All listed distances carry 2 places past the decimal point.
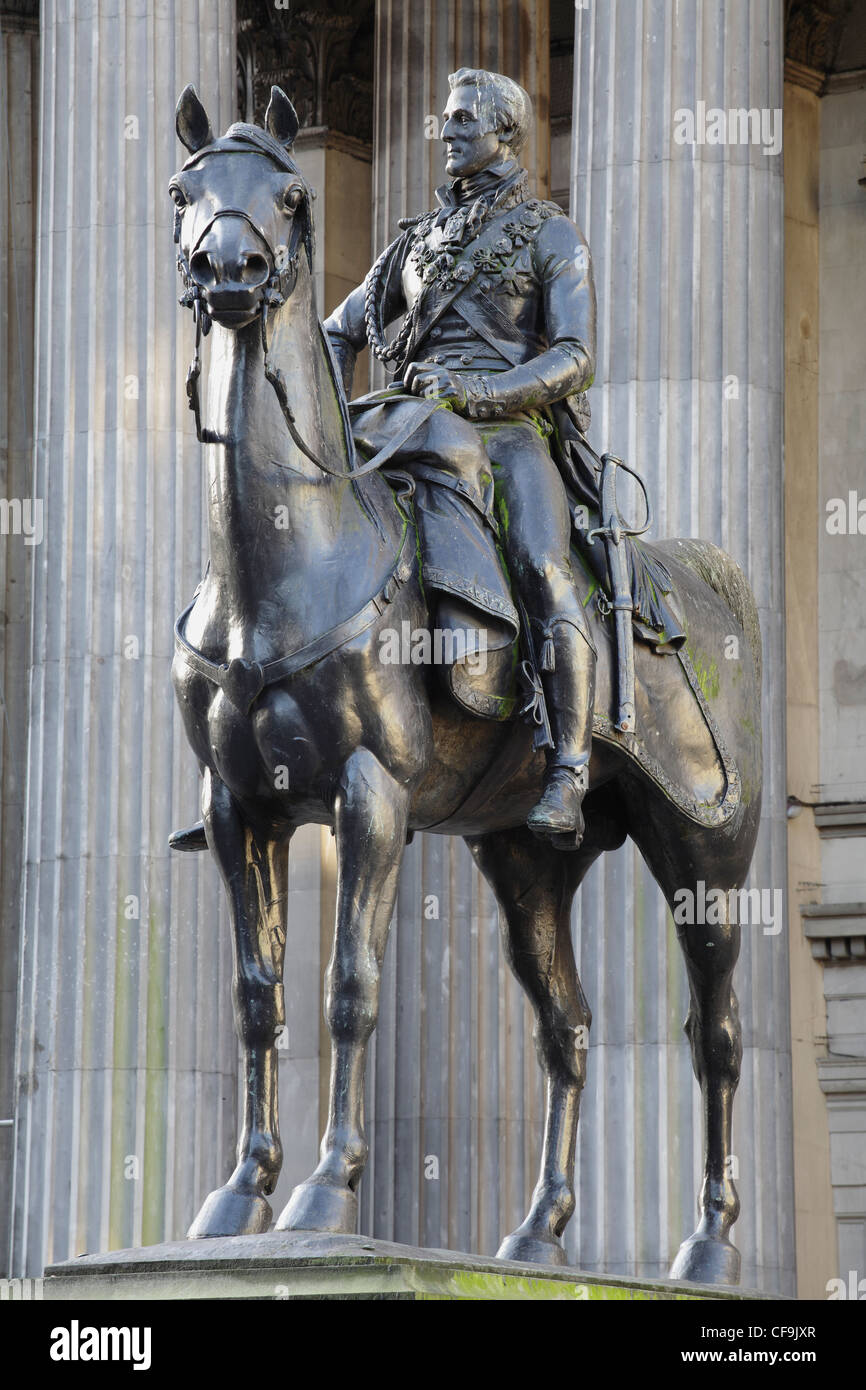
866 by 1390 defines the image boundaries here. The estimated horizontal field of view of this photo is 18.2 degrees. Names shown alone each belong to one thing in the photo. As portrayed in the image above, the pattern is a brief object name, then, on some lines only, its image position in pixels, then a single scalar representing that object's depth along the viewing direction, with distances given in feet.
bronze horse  34.96
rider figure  38.86
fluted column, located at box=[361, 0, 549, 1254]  80.07
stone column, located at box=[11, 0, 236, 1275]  69.15
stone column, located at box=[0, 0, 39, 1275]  100.63
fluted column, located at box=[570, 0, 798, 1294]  65.46
